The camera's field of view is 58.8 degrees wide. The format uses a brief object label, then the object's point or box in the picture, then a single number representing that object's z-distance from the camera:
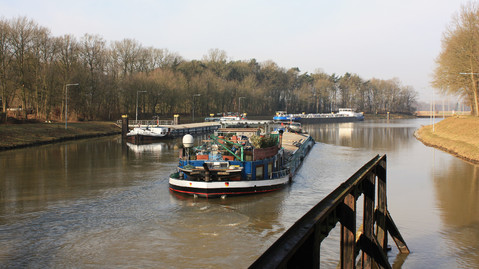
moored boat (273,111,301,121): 105.75
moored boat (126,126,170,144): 57.14
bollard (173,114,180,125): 83.56
